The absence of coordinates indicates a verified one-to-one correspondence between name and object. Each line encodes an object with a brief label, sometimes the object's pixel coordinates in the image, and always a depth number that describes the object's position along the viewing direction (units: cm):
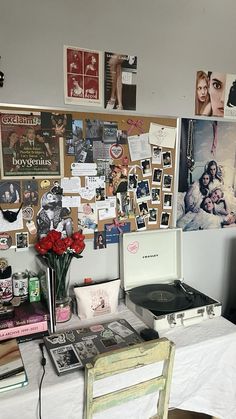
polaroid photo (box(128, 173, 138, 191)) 164
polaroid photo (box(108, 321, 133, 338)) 128
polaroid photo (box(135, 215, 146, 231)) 169
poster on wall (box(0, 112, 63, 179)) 136
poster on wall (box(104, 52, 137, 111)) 151
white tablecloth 101
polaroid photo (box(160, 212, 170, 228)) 175
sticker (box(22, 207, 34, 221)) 144
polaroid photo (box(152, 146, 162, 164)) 167
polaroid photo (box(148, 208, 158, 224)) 172
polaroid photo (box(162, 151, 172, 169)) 170
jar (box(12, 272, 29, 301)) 142
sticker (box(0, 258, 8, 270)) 139
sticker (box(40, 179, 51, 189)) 145
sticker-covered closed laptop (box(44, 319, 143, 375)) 112
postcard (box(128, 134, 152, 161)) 161
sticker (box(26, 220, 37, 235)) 145
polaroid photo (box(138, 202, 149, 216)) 169
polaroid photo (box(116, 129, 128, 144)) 158
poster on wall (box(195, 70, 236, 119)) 173
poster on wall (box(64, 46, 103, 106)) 143
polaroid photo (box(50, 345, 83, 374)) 109
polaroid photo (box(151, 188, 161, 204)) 171
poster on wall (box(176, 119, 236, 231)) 176
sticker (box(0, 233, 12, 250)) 141
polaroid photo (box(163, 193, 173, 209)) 175
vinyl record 143
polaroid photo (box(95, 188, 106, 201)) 157
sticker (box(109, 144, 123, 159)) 158
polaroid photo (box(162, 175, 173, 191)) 173
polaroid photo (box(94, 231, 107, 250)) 160
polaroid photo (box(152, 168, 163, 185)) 170
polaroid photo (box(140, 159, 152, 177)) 166
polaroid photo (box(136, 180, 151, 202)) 167
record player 140
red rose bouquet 138
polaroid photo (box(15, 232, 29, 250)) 144
